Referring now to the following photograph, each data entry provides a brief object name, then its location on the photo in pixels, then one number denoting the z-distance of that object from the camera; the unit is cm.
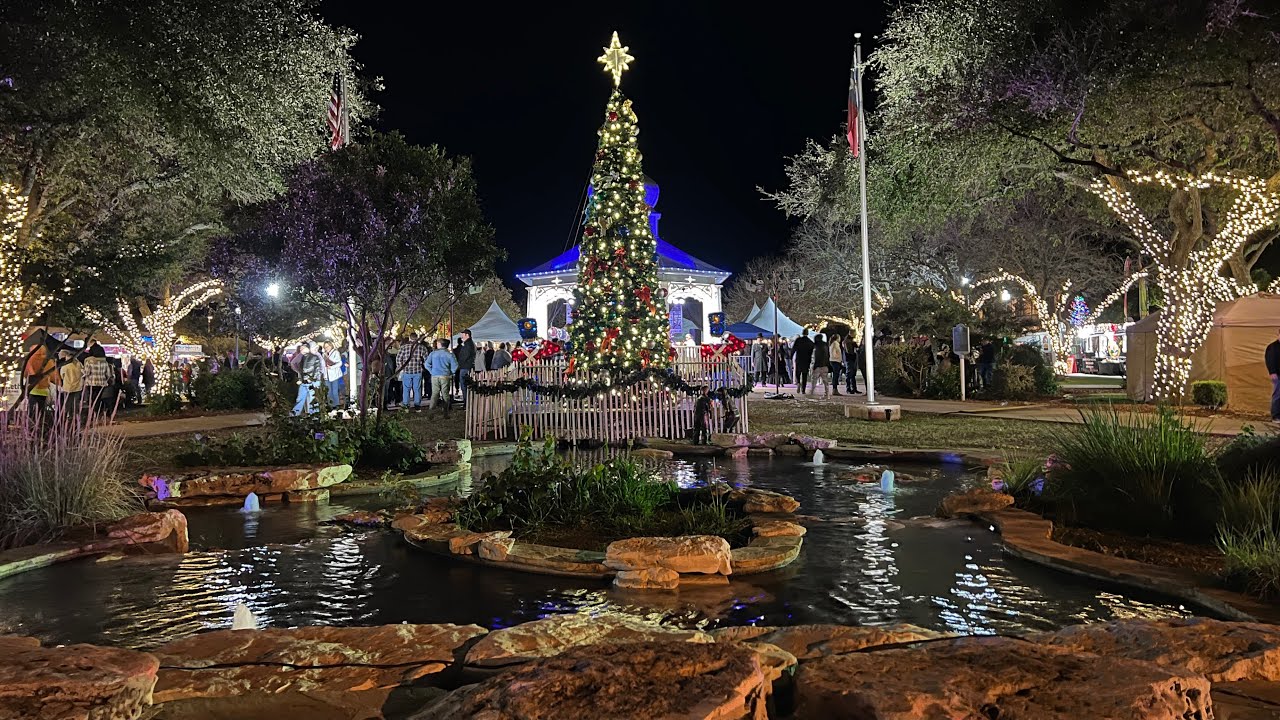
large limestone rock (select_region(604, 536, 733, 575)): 510
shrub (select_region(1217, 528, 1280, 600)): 427
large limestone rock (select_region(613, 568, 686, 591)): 499
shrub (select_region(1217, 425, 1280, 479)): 602
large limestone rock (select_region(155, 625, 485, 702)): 325
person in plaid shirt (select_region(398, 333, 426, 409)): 2100
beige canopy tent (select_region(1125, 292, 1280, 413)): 1722
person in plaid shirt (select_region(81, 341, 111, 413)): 1538
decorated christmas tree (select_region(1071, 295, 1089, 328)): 5119
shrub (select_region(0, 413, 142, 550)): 629
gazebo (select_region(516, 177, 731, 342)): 3444
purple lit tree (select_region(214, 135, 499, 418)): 1107
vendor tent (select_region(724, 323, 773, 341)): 3397
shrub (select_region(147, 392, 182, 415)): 1947
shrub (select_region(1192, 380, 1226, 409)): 1689
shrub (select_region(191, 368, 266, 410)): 2056
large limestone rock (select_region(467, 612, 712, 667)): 335
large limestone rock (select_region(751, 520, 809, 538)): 595
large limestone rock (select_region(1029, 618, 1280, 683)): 309
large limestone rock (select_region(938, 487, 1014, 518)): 684
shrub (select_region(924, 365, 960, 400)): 2175
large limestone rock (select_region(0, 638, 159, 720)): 267
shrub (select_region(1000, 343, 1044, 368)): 2133
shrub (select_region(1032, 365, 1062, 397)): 2103
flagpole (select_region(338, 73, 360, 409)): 1233
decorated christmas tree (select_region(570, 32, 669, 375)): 1552
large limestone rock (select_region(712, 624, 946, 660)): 336
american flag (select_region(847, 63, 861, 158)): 1563
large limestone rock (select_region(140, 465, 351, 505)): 841
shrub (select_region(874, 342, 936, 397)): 2292
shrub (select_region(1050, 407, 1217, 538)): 594
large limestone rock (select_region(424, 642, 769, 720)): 240
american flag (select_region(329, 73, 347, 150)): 1555
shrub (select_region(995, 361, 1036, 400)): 2056
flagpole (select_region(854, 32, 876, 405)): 1549
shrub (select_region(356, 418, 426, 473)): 1013
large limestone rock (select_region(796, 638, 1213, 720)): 244
